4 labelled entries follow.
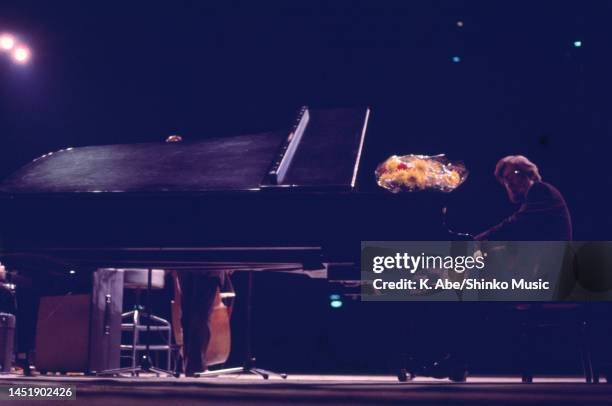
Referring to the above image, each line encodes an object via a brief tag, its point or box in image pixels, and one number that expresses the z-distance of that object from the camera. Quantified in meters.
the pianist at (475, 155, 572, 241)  6.87
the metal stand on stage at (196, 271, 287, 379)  8.70
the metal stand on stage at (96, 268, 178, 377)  8.17
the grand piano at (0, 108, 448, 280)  6.57
